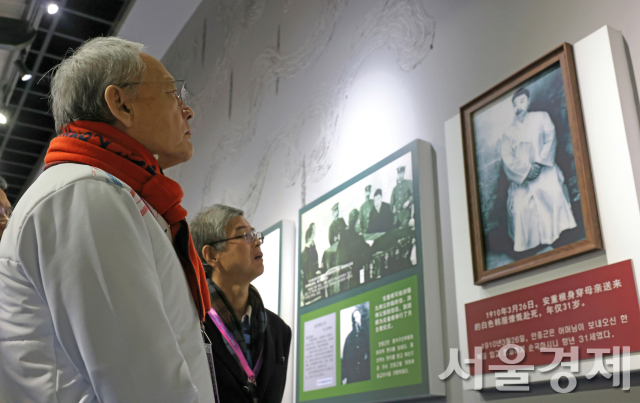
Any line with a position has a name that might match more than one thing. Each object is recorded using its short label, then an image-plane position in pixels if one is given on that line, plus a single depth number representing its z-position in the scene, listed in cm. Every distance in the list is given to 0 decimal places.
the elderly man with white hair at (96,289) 104
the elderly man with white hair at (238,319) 272
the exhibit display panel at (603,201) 185
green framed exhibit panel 260
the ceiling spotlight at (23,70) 674
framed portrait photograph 205
